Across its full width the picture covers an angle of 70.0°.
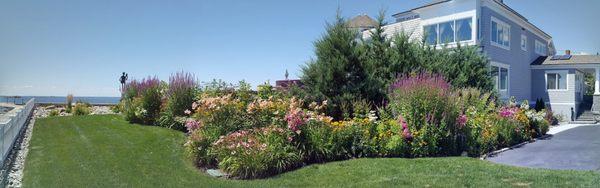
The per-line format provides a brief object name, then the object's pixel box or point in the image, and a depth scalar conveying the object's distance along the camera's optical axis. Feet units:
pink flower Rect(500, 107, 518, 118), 41.24
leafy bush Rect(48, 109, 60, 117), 75.30
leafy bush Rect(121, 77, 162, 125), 49.01
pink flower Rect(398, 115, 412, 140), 30.17
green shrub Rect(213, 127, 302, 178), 25.71
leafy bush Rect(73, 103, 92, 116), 73.56
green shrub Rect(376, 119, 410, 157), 29.89
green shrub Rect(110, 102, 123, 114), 72.64
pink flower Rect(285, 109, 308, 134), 28.96
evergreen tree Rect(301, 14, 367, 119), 41.75
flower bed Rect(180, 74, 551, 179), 27.07
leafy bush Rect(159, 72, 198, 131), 44.21
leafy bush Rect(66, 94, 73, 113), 84.38
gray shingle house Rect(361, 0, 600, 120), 67.31
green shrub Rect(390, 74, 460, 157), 30.58
